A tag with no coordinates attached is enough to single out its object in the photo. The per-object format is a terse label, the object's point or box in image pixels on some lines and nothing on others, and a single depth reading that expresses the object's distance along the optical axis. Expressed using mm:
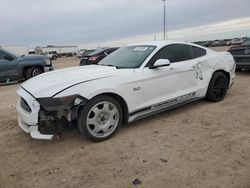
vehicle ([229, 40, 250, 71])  6711
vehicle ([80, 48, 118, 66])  9400
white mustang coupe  2674
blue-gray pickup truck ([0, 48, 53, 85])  7970
